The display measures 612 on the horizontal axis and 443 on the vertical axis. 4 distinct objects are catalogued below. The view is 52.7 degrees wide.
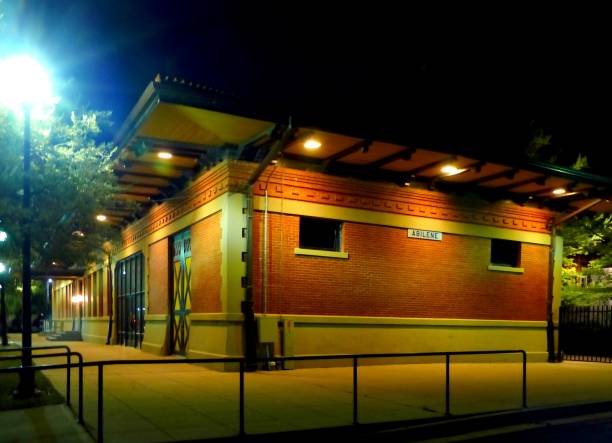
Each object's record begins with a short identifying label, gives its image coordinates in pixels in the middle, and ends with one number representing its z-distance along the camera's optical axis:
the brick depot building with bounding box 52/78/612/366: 14.16
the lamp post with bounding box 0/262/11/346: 22.22
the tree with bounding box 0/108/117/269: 11.45
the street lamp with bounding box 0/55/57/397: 9.80
